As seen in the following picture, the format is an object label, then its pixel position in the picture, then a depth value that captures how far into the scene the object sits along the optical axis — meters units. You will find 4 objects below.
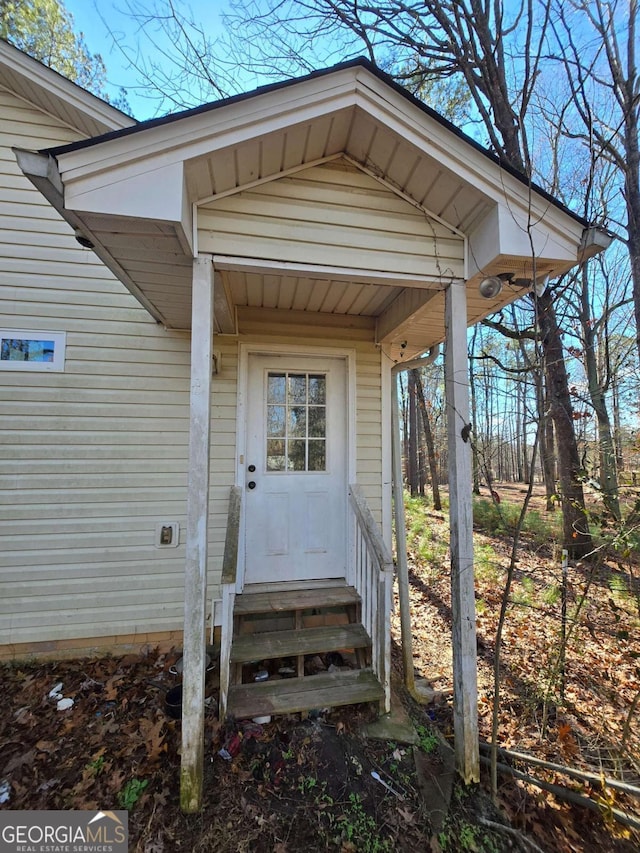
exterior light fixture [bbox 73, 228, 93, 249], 1.88
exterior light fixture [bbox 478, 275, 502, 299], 2.20
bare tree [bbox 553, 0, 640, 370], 4.14
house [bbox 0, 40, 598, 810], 1.89
